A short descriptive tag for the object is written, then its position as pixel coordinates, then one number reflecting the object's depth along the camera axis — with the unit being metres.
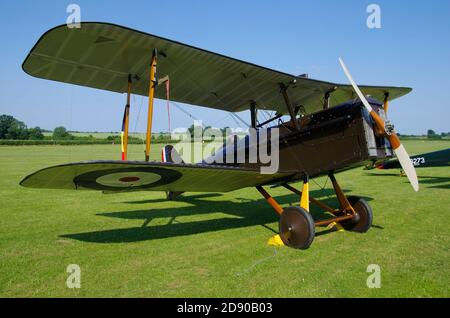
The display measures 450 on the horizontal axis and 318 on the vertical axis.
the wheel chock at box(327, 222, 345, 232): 6.21
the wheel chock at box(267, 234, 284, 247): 5.23
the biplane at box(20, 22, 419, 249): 4.36
